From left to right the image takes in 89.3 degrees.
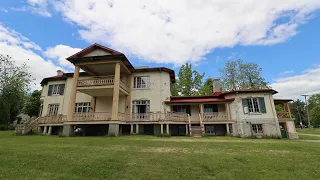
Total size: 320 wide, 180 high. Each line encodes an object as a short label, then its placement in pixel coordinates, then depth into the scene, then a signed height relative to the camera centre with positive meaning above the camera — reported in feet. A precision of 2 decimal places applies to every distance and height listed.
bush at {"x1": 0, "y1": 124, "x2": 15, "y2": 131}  86.53 -0.70
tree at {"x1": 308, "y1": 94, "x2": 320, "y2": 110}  215.63 +29.39
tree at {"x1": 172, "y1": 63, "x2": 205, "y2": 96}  115.55 +28.63
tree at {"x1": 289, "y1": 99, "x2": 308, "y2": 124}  216.62 +16.53
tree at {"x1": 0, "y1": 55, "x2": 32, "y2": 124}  70.54 +18.00
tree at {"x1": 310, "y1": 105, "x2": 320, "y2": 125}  150.96 +7.48
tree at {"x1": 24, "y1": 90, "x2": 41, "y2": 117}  102.53 +12.21
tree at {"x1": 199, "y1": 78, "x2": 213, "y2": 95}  110.22 +23.30
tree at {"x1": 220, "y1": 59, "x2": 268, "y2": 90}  109.64 +32.12
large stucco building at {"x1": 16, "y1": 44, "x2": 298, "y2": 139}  54.75 +6.65
